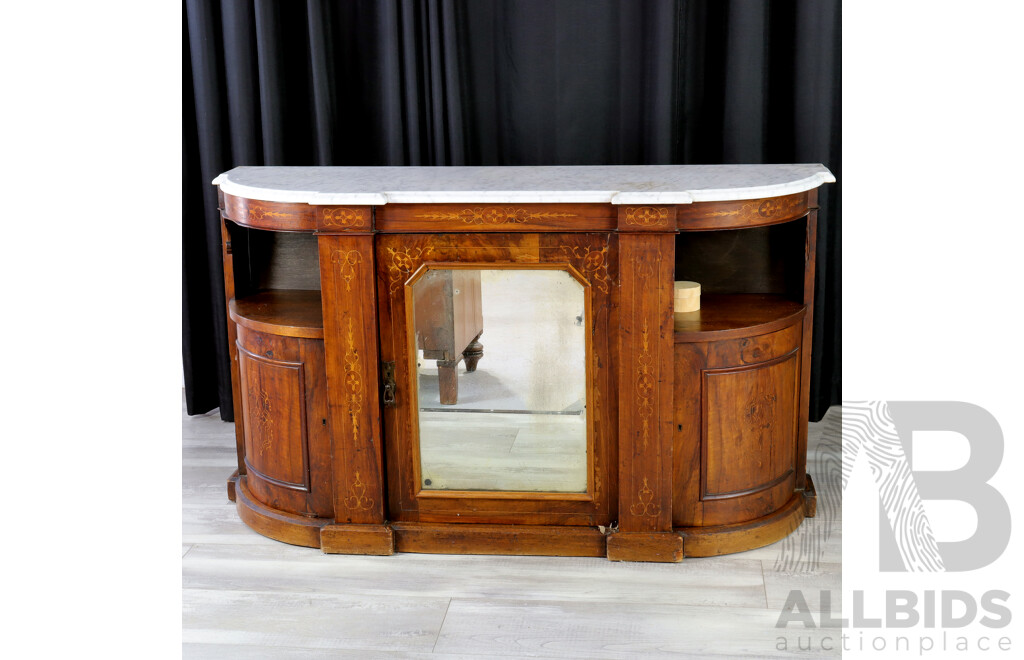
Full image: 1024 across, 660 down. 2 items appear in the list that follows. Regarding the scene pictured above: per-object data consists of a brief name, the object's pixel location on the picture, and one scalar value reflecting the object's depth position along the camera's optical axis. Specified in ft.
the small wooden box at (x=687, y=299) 9.25
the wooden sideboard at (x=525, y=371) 8.52
